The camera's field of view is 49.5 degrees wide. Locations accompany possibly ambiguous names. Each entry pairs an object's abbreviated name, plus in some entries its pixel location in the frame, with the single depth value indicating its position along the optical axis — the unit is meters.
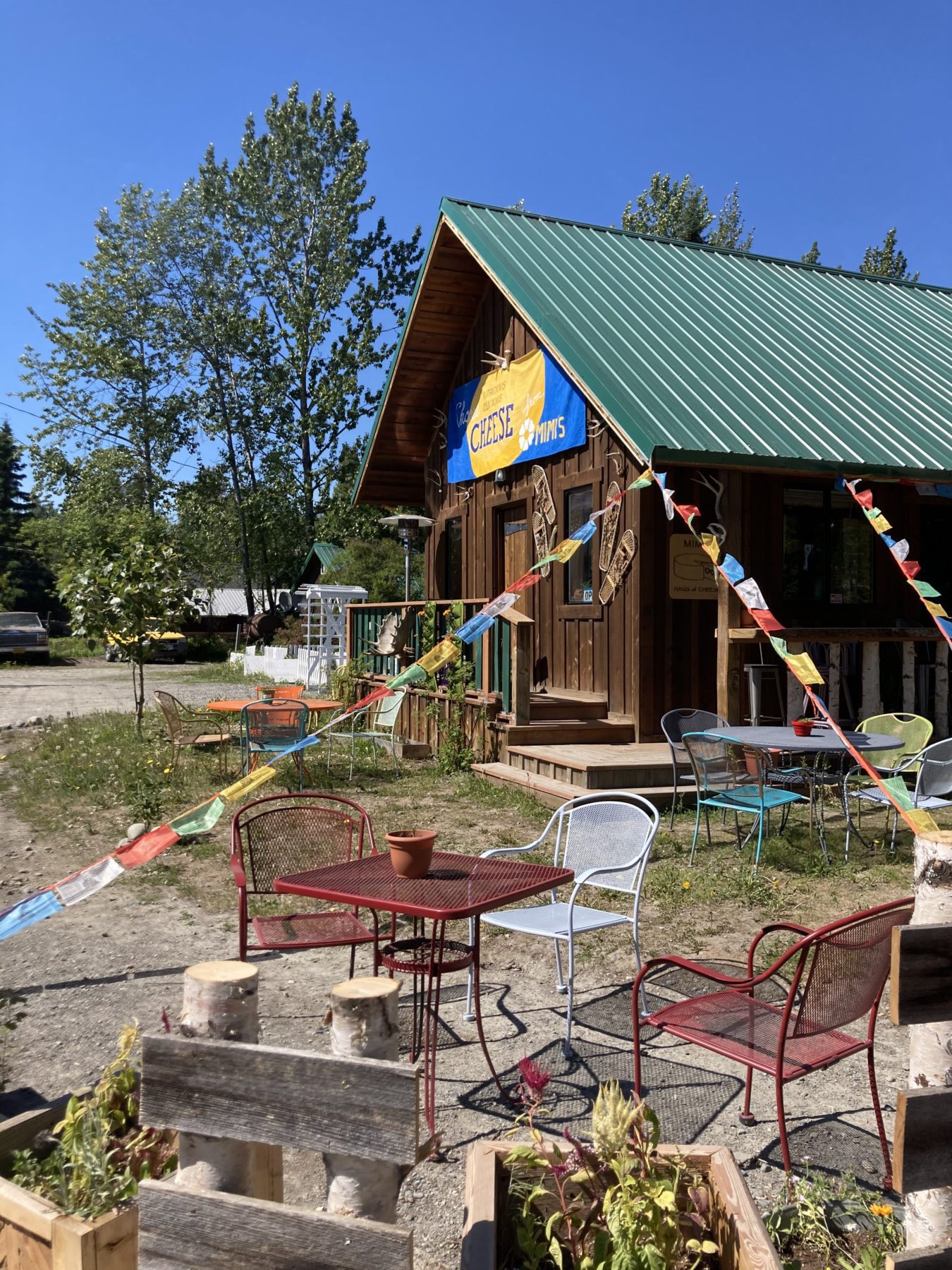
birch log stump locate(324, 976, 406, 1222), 1.95
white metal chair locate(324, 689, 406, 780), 10.62
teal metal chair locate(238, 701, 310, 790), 9.49
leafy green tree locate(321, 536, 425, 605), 26.22
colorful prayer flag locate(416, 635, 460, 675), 5.13
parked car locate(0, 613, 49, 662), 32.81
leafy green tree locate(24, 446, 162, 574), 34.44
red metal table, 3.34
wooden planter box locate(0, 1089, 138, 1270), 1.98
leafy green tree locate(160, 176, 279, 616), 35.41
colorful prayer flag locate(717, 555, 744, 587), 6.55
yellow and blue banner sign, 11.33
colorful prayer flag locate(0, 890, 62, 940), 3.36
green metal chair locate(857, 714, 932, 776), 7.68
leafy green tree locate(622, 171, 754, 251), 36.00
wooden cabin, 9.26
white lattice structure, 21.22
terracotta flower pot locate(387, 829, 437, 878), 3.60
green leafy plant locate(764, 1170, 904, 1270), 2.58
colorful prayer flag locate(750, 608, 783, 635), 5.76
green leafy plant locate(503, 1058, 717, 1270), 2.15
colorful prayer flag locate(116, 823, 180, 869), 3.54
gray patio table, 6.72
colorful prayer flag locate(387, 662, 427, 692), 5.04
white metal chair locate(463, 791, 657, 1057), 4.30
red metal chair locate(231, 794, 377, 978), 4.16
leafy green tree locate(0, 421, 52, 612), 61.28
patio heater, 15.45
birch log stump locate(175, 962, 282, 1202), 2.02
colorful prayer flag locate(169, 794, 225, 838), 3.78
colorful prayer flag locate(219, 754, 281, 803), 4.02
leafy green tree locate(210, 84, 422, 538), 34.03
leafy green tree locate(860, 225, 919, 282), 38.66
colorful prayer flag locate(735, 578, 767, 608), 6.33
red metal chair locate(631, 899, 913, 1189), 2.83
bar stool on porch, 9.35
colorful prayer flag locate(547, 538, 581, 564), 6.65
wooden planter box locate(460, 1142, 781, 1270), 2.09
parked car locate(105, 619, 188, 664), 13.03
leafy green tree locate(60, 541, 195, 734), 12.72
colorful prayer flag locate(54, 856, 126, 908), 3.40
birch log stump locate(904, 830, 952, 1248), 2.15
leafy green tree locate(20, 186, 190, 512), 36.41
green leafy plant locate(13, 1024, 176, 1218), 2.14
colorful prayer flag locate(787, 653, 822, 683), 5.53
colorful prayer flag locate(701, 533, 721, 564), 6.95
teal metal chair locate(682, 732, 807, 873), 6.85
